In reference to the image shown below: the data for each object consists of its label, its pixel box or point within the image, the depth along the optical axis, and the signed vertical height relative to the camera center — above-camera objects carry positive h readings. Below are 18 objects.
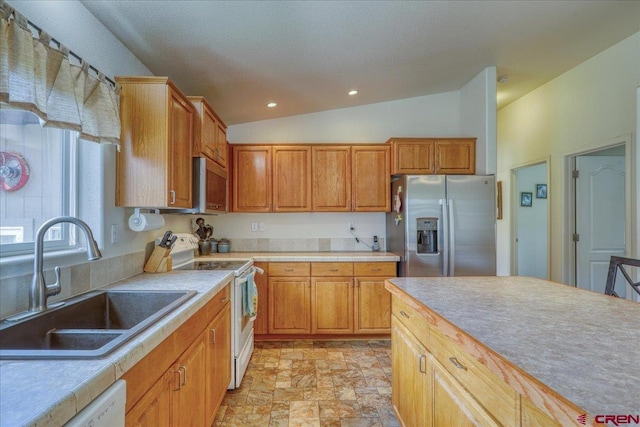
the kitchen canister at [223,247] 3.56 -0.34
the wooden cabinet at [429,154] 3.47 +0.72
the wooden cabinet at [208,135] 2.38 +0.72
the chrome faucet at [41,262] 1.21 -0.18
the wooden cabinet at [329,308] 3.23 -0.96
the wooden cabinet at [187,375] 1.01 -0.68
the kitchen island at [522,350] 0.67 -0.38
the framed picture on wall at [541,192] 4.74 +0.39
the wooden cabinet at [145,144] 1.88 +0.46
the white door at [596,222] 3.40 -0.06
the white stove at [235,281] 2.36 -0.52
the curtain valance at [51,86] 1.14 +0.59
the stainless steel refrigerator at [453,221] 3.12 -0.04
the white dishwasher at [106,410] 0.71 -0.48
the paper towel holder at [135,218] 2.04 +0.00
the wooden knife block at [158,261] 2.22 -0.32
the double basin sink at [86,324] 0.91 -0.44
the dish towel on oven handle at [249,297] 2.58 -0.69
